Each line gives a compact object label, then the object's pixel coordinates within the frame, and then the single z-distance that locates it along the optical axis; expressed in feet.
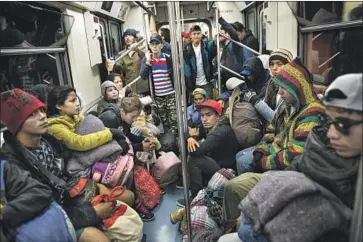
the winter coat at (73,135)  5.41
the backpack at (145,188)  8.59
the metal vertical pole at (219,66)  12.28
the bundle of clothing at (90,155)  5.98
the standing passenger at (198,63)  12.89
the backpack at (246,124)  7.66
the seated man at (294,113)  4.62
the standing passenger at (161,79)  11.84
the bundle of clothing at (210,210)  6.55
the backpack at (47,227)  3.79
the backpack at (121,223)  5.99
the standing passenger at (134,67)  12.35
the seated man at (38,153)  3.92
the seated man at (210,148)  7.74
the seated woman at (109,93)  9.34
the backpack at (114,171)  6.61
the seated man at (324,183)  3.13
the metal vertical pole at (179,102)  4.74
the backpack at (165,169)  9.64
